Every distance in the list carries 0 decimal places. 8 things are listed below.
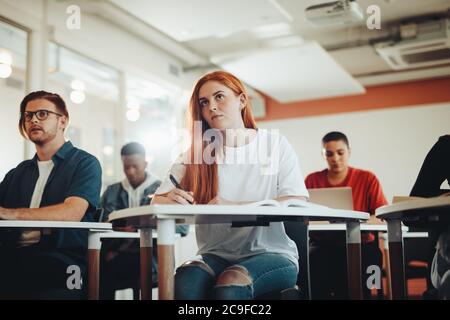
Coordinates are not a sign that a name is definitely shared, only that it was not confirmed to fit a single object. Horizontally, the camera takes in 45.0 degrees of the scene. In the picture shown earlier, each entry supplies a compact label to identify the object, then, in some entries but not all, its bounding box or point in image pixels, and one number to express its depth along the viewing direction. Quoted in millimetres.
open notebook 1400
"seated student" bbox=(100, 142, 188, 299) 2955
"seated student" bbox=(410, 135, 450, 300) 1785
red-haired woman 1518
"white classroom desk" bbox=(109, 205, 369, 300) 1350
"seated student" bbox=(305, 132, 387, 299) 3264
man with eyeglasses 1998
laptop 2893
